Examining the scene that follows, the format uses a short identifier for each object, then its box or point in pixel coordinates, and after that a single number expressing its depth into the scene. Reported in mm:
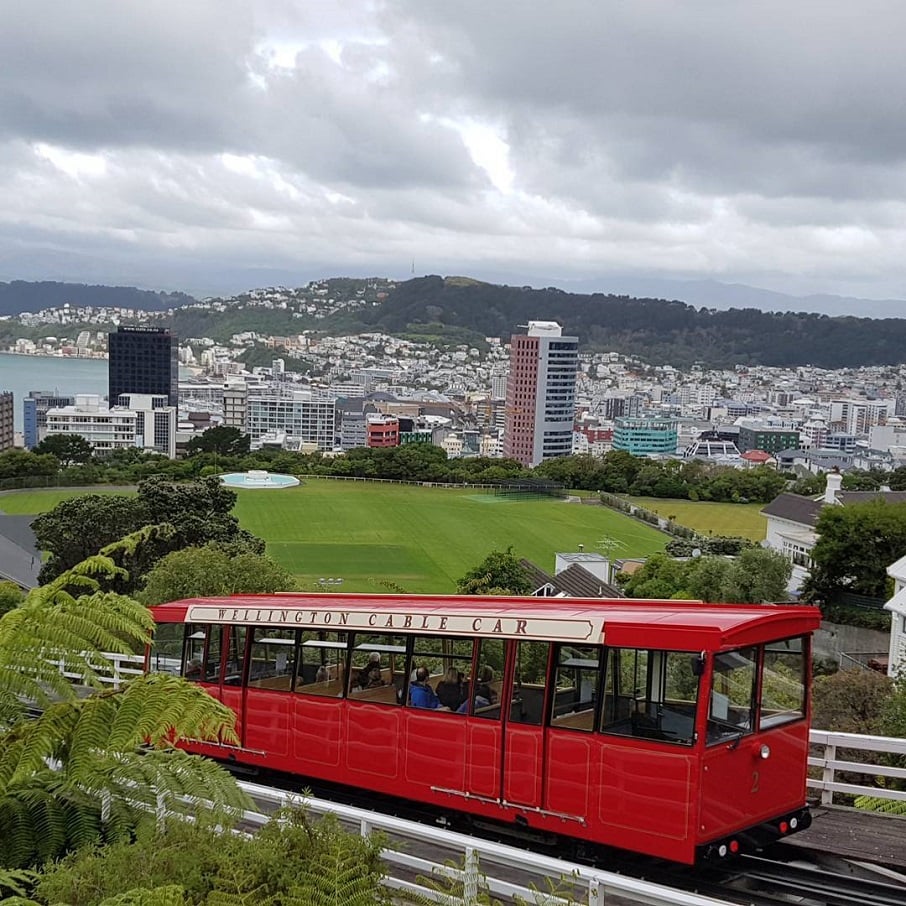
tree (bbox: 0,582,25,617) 26003
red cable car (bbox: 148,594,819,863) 7363
